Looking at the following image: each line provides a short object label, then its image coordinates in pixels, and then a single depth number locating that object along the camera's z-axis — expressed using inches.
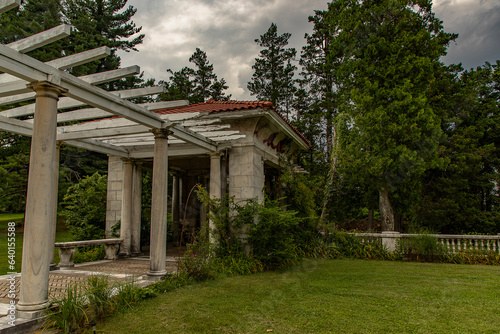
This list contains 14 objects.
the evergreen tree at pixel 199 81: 1163.3
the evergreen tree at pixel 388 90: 469.7
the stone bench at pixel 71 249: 312.2
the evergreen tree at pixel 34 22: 648.4
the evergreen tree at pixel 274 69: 1083.3
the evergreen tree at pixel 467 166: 636.1
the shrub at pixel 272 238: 311.7
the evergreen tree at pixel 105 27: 883.4
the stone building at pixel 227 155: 336.5
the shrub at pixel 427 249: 399.9
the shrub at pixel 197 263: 253.9
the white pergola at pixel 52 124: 154.4
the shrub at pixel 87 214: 432.1
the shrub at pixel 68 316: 151.9
